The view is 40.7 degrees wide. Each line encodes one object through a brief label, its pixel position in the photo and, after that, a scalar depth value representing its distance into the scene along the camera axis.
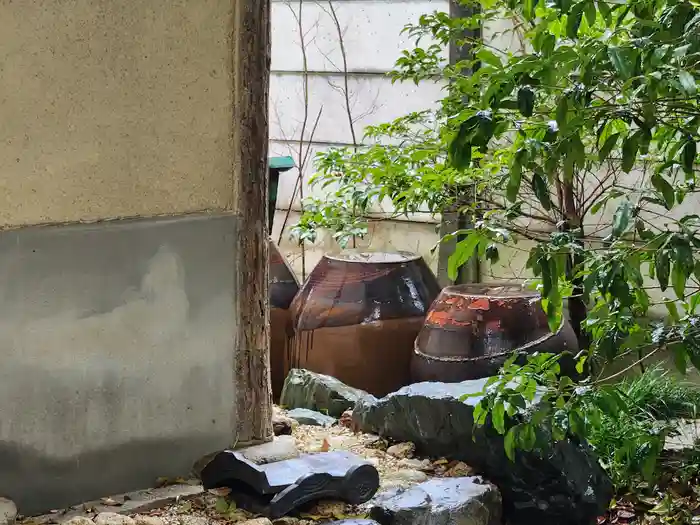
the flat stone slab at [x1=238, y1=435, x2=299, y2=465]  3.22
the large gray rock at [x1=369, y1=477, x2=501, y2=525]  2.96
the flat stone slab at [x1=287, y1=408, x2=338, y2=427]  3.92
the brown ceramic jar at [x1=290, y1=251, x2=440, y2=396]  4.66
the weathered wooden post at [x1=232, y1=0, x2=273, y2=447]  3.22
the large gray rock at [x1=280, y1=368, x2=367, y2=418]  4.16
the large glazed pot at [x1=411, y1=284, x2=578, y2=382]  4.21
